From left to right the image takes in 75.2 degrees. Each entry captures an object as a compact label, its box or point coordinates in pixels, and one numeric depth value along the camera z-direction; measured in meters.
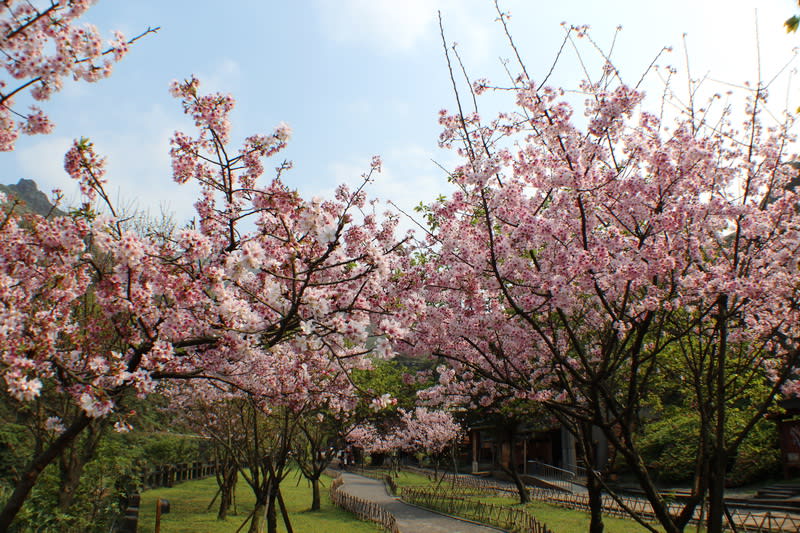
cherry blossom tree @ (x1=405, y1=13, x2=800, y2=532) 6.44
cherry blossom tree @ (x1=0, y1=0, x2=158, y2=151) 4.07
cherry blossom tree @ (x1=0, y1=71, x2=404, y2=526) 4.93
